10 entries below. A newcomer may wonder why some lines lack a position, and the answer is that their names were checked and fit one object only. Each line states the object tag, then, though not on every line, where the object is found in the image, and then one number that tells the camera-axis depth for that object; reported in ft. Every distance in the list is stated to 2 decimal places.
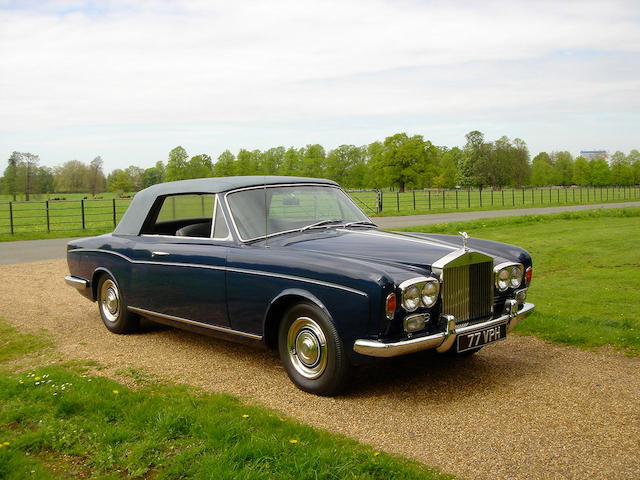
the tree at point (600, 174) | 387.75
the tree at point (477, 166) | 361.51
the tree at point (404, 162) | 302.25
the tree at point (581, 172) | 396.98
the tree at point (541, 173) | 405.18
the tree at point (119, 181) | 320.85
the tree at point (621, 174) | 378.67
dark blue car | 14.44
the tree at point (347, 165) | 304.91
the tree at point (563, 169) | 424.05
